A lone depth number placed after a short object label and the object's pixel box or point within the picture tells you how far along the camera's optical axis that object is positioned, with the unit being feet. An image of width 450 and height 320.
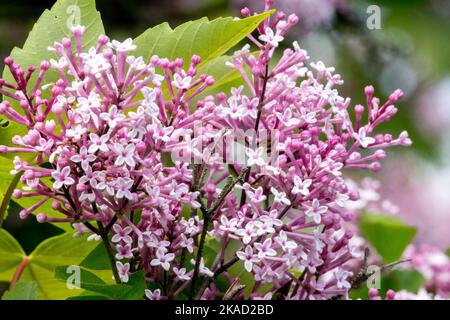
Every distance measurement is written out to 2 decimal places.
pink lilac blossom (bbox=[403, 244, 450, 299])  1.97
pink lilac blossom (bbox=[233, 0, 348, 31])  3.69
